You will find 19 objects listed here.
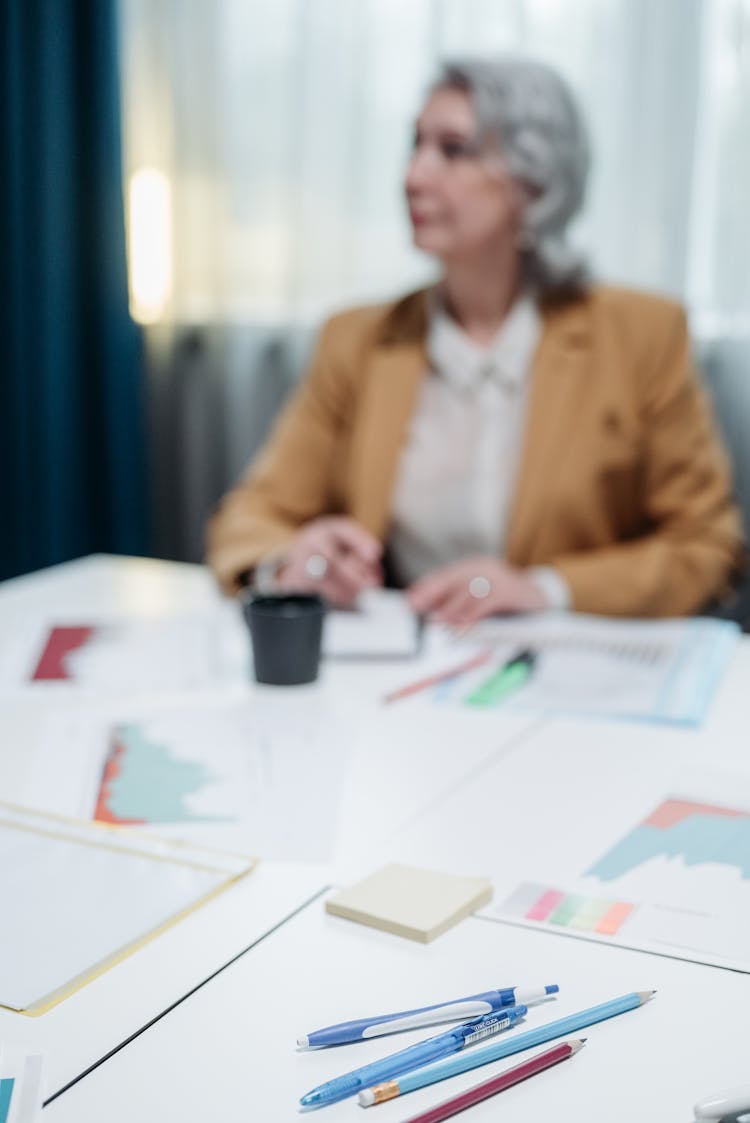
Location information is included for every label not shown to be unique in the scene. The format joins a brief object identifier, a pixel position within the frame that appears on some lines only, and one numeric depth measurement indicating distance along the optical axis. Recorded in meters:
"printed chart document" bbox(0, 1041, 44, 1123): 0.51
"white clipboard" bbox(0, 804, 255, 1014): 0.63
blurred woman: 1.74
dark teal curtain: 2.81
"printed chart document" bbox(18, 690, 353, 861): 0.82
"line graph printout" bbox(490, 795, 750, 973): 0.66
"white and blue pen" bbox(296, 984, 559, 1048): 0.56
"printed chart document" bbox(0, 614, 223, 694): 1.15
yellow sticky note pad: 0.67
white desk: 0.53
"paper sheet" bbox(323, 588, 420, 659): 1.24
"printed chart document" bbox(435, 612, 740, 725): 1.07
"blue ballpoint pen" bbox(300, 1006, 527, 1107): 0.52
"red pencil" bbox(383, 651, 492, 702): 1.11
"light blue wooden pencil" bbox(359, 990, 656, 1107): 0.53
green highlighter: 1.09
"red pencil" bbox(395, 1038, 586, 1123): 0.51
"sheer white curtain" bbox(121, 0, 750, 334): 2.35
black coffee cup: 1.12
